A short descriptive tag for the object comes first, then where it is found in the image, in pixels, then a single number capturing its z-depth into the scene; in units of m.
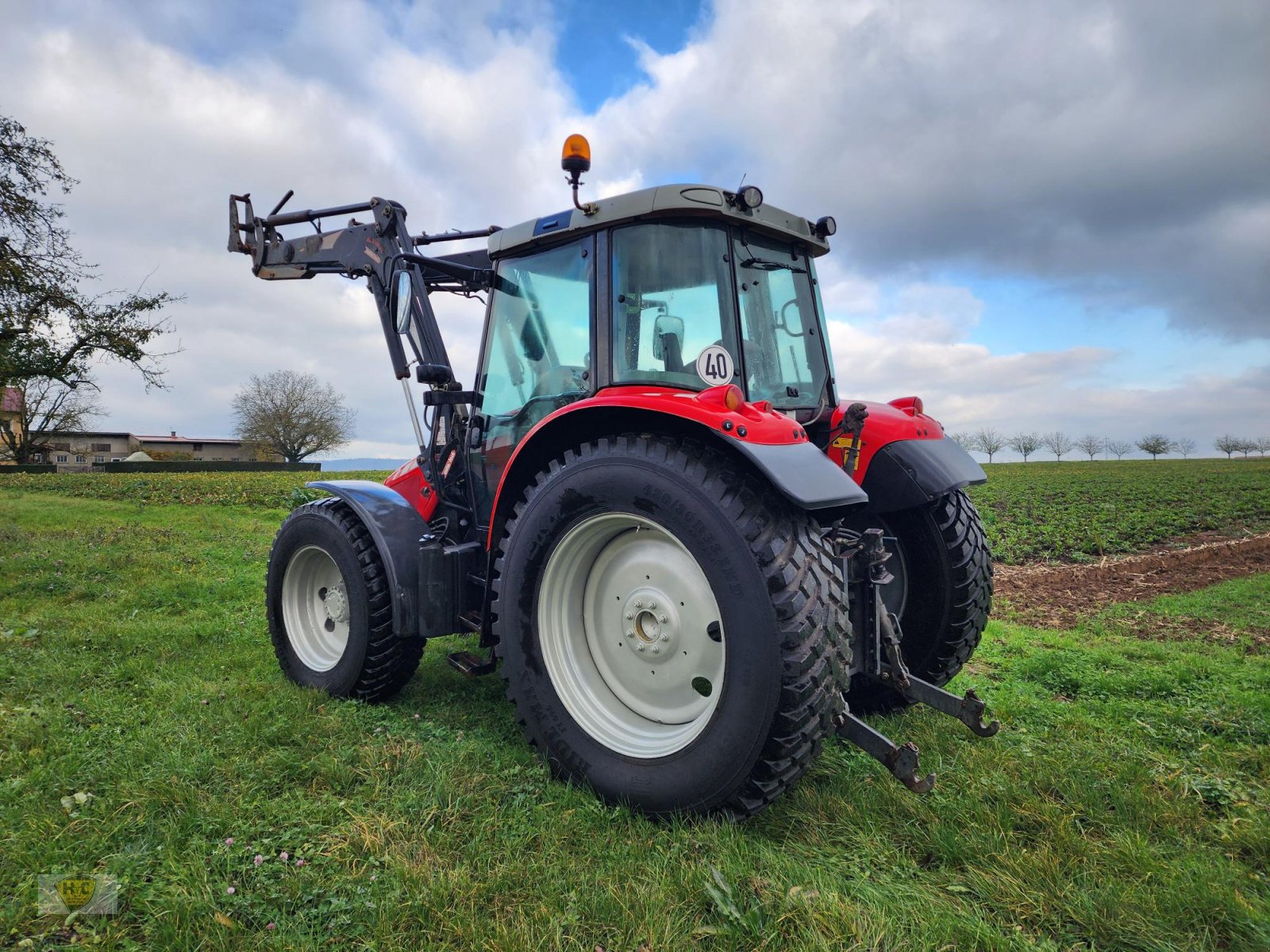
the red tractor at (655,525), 2.27
